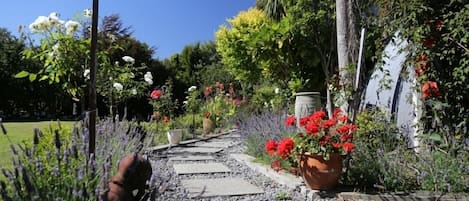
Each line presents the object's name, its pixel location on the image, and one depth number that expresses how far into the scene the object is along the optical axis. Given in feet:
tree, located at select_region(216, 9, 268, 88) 35.29
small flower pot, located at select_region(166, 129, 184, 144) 22.88
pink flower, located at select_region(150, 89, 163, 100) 26.08
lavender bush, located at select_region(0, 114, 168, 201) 4.81
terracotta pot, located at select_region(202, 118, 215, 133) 29.84
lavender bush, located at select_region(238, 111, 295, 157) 15.89
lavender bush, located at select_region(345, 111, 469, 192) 10.27
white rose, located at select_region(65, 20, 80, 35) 10.70
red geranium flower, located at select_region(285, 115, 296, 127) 12.72
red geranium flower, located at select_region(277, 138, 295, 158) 11.28
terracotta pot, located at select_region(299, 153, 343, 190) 10.73
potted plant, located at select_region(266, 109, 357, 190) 10.64
